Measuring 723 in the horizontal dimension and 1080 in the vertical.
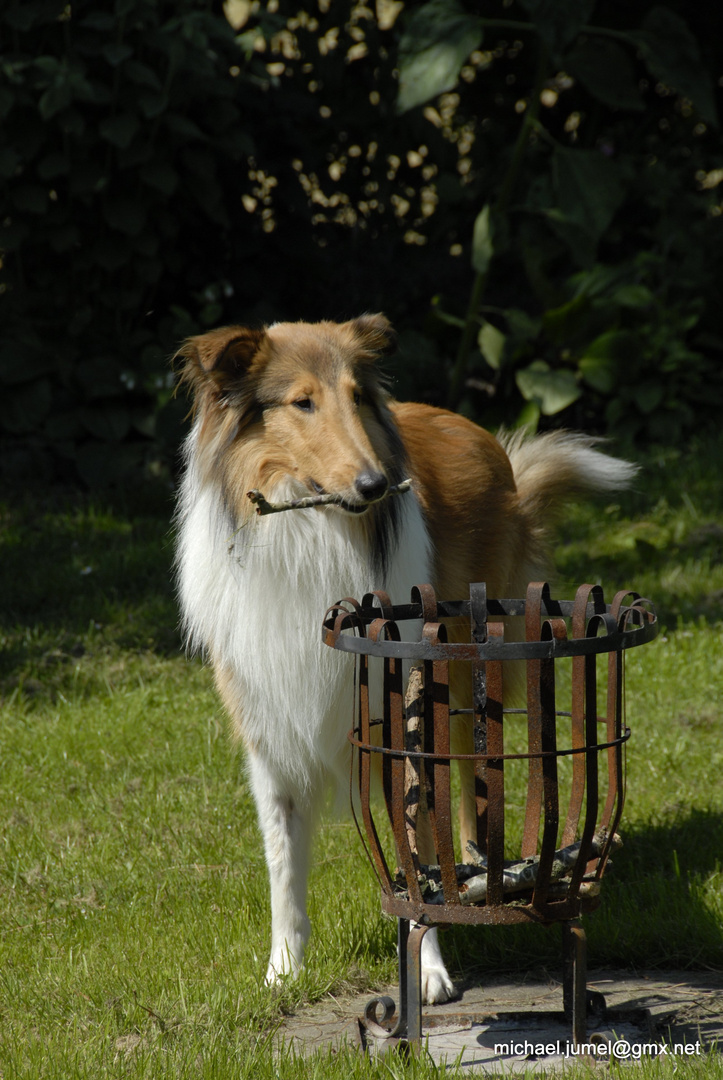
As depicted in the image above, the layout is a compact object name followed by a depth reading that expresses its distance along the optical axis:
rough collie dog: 5.61
